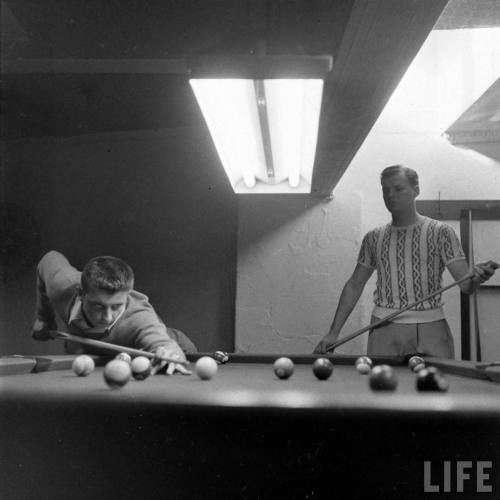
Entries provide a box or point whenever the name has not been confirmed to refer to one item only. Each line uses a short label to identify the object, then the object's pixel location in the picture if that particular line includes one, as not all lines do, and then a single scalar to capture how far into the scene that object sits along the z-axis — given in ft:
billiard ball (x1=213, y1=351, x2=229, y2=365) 8.05
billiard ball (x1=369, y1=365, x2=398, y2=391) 4.63
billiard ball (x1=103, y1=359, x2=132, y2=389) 4.62
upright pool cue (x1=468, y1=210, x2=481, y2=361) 12.73
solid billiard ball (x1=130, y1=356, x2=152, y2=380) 5.45
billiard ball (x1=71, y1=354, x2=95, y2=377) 5.90
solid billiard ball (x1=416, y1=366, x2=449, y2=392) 4.66
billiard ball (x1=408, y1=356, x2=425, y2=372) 7.03
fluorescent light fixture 5.60
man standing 10.03
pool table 3.86
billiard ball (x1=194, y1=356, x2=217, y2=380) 5.51
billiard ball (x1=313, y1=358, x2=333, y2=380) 5.83
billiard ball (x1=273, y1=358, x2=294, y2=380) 5.90
